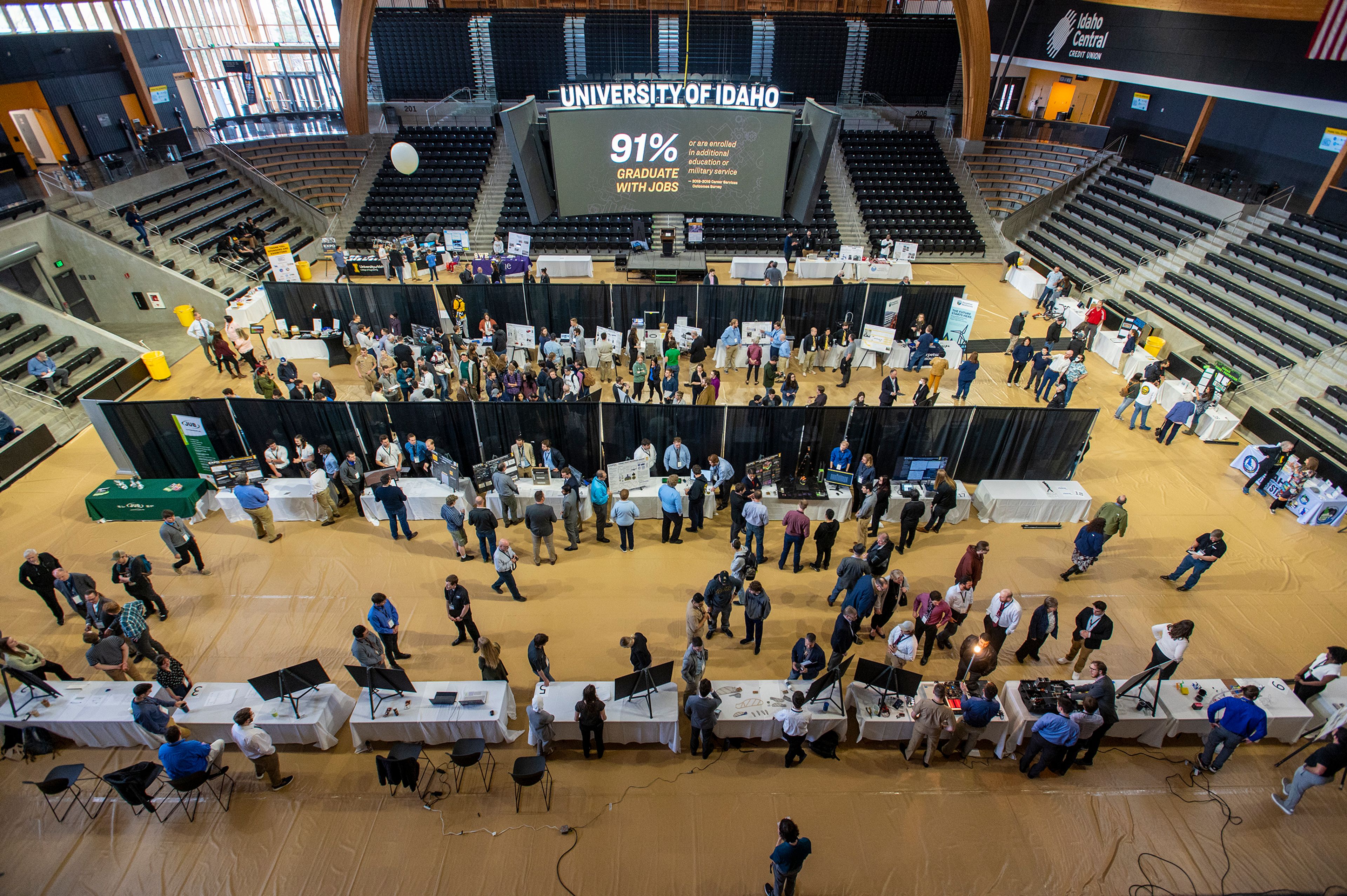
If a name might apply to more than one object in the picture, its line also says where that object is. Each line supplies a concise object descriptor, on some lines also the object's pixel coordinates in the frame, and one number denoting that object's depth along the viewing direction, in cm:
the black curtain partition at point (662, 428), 1165
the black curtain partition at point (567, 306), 1694
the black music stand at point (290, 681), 709
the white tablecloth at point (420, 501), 1118
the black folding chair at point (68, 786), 654
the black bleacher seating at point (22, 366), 1482
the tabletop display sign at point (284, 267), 1888
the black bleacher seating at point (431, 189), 2534
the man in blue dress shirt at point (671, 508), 1020
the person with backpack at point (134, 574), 877
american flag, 1628
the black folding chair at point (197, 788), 665
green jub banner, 1147
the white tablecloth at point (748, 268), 2266
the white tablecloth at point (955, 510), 1131
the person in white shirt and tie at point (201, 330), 1622
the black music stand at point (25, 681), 737
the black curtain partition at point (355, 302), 1689
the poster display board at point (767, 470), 1114
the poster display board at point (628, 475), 1126
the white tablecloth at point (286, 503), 1112
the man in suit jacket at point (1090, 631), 791
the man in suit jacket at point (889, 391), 1349
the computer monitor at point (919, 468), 1141
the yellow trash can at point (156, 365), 1567
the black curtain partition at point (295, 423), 1148
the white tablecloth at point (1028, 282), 2144
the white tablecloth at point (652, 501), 1128
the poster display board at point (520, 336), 1655
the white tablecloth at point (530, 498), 1112
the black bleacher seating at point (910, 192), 2556
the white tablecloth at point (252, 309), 1805
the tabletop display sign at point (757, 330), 1622
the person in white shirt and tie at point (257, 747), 642
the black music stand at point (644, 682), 711
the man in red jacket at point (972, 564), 865
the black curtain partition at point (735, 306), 1688
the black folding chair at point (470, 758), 675
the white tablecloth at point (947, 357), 1672
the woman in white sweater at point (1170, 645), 743
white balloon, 1561
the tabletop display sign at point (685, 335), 1599
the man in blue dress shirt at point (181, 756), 640
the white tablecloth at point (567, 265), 2252
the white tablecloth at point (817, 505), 1123
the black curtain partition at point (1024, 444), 1164
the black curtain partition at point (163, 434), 1138
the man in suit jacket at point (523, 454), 1137
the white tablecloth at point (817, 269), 2291
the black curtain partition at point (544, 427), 1168
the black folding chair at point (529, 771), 659
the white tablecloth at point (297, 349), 1700
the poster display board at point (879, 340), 1583
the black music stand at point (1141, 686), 753
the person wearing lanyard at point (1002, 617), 796
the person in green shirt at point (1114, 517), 979
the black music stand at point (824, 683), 719
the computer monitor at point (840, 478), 1128
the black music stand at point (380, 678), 710
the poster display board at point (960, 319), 1588
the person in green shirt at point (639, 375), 1438
